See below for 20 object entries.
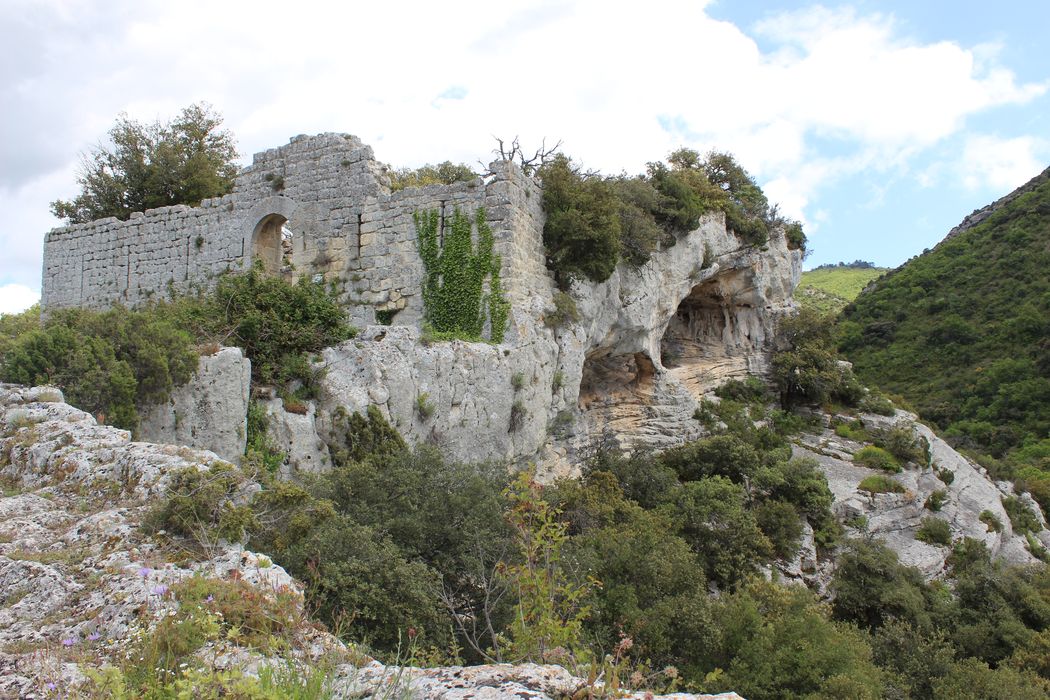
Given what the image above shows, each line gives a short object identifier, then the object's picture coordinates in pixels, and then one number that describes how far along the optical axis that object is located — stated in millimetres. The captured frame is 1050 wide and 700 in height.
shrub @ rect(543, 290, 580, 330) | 16109
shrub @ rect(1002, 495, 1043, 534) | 25156
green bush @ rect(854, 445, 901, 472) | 23297
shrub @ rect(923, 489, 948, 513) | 22375
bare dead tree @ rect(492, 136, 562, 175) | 17750
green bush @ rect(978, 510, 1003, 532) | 22781
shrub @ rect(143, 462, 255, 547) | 6086
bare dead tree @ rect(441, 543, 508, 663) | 8414
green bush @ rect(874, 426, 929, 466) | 23953
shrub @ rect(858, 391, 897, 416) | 26359
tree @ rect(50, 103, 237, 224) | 18500
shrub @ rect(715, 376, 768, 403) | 26328
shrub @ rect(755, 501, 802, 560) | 17938
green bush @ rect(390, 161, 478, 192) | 19250
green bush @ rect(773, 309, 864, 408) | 26547
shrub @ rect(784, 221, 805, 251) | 31375
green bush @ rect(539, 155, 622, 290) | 16766
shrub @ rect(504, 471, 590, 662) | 6039
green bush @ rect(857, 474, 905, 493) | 22125
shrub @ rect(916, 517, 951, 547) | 21141
